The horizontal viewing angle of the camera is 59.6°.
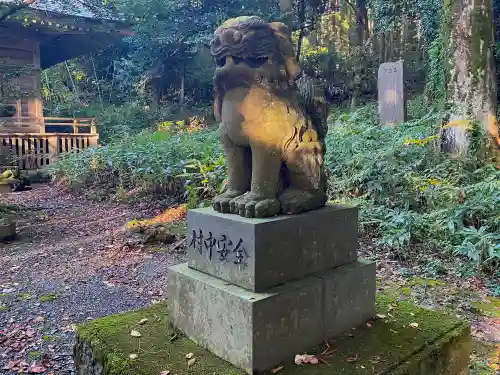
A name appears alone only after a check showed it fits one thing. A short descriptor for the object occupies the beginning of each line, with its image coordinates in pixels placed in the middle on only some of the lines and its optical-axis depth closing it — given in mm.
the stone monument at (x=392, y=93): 9414
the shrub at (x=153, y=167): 7457
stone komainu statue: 2139
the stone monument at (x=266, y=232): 2076
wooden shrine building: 12031
